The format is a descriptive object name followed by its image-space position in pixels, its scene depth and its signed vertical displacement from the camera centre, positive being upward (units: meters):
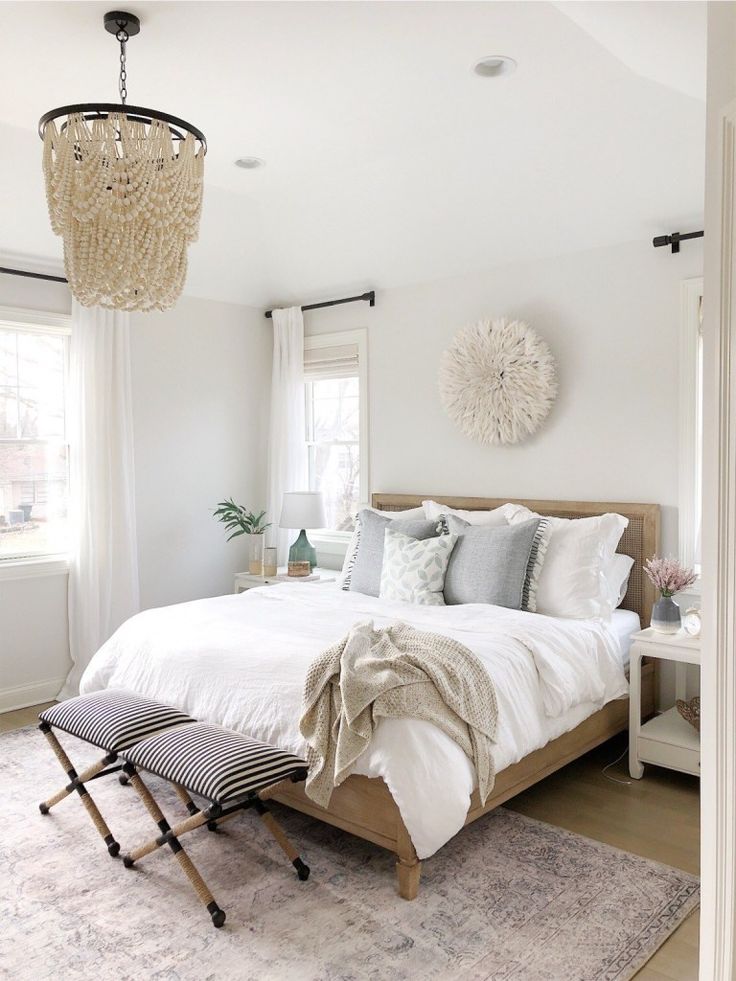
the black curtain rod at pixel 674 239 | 3.77 +1.04
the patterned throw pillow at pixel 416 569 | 3.88 -0.52
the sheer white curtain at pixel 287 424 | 5.59 +0.27
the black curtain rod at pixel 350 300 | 5.16 +1.07
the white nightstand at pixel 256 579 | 5.12 -0.74
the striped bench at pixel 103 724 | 2.84 -0.94
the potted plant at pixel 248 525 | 5.35 -0.41
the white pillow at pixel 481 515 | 4.27 -0.29
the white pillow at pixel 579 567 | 3.71 -0.50
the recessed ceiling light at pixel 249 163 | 4.16 +1.57
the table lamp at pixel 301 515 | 5.09 -0.32
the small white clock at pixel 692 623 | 3.46 -0.70
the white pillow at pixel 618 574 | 3.87 -0.55
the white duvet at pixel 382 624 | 2.57 -0.82
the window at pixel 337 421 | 5.33 +0.29
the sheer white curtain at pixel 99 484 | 4.68 -0.11
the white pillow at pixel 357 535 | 4.52 -0.40
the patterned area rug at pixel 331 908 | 2.26 -1.39
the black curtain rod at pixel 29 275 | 4.46 +1.07
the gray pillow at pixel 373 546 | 4.17 -0.44
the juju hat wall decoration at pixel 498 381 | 4.29 +0.44
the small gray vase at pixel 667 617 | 3.54 -0.69
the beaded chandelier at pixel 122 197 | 2.44 +0.83
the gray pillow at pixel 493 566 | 3.75 -0.49
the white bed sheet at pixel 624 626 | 3.68 -0.77
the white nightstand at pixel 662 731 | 3.35 -1.17
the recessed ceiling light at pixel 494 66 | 3.07 +1.53
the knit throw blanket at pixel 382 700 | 2.61 -0.79
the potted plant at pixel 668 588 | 3.53 -0.56
